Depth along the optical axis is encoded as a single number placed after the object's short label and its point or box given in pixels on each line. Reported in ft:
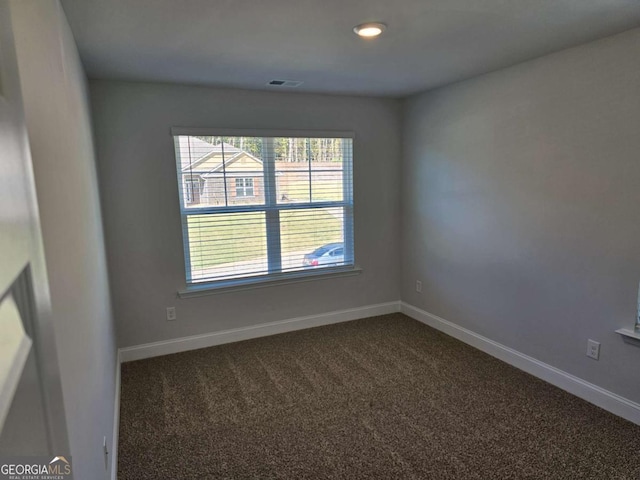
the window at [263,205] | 11.65
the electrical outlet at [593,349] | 8.66
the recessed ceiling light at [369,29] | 6.83
